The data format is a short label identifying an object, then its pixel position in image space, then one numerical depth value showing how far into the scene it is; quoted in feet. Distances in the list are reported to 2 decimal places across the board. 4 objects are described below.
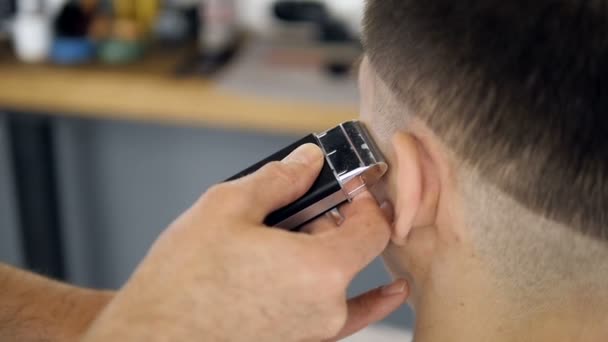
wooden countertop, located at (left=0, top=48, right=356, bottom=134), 4.58
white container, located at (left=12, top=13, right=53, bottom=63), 5.09
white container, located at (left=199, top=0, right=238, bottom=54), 5.45
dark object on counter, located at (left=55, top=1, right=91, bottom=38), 5.30
